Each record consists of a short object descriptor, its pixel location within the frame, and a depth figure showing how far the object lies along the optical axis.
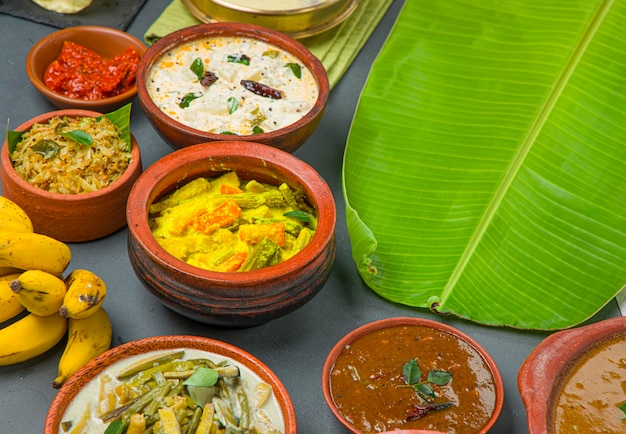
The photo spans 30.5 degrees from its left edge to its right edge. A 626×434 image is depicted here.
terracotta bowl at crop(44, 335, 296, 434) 0.77
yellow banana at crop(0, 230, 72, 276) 0.81
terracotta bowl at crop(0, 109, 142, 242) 0.89
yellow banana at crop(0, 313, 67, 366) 0.82
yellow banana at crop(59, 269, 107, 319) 0.80
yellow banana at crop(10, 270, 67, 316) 0.79
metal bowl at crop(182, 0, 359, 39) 1.09
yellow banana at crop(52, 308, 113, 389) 0.81
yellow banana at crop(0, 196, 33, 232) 0.83
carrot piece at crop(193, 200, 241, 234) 0.86
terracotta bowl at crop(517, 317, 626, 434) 0.74
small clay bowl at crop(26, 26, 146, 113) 1.01
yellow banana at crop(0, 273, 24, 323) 0.83
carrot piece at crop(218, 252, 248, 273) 0.84
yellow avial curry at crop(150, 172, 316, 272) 0.85
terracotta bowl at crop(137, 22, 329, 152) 0.93
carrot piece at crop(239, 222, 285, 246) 0.86
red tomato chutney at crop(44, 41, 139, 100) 1.03
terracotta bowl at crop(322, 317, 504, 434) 0.79
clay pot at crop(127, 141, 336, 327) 0.81
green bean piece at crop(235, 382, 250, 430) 0.77
